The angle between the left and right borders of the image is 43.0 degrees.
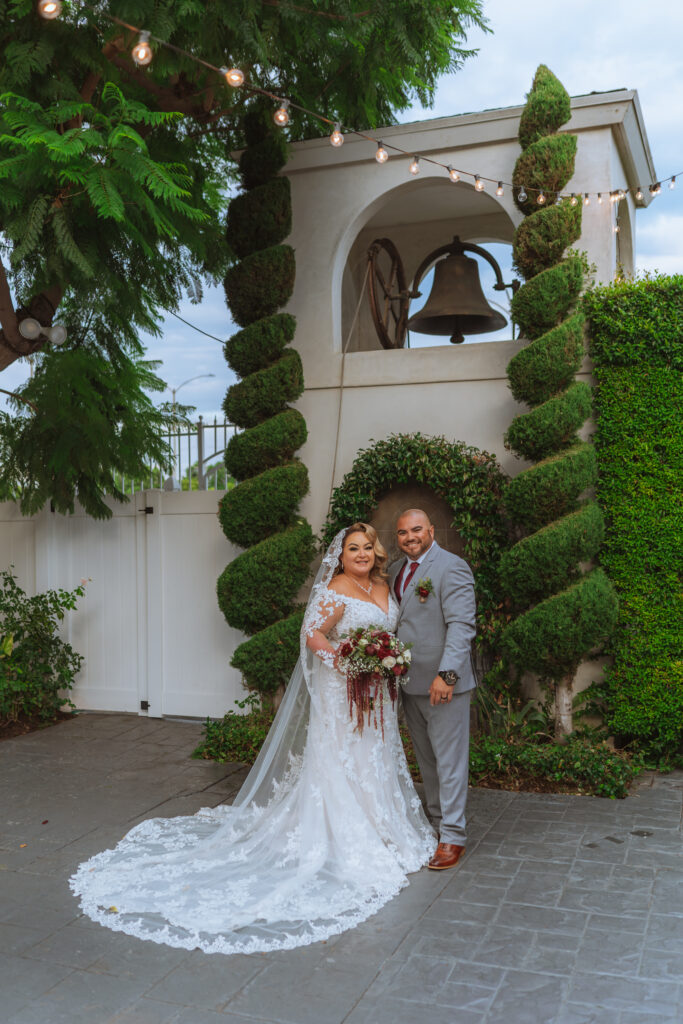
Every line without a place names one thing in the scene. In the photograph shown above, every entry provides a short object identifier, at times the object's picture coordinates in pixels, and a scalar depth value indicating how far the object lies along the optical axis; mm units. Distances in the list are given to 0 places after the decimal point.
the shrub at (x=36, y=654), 8578
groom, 5031
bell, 8148
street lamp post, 9086
